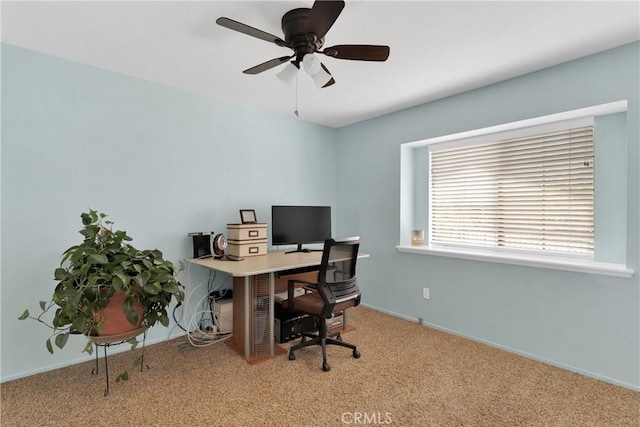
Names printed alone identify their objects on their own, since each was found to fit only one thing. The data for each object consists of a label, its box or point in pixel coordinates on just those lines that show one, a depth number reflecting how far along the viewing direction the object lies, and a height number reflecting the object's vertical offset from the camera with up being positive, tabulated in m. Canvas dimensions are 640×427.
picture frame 3.21 -0.06
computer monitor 3.29 -0.17
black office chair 2.43 -0.66
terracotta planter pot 1.88 -0.67
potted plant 1.79 -0.46
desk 2.60 -0.86
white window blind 2.57 +0.17
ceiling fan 1.61 +0.96
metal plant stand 1.91 -0.82
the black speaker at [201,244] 2.98 -0.34
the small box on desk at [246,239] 2.97 -0.30
